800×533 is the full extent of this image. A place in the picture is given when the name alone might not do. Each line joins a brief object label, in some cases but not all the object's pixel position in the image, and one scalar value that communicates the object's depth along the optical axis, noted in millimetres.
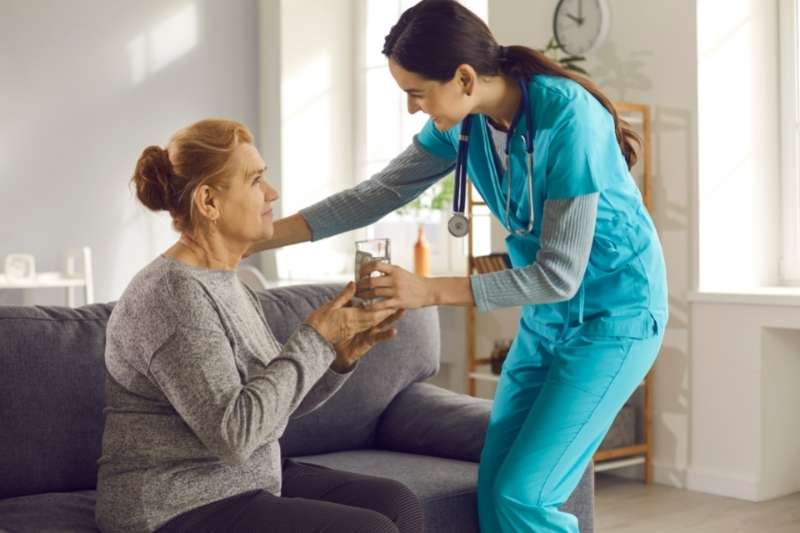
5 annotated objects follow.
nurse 1878
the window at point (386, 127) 5371
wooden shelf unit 4039
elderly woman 1717
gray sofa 2203
